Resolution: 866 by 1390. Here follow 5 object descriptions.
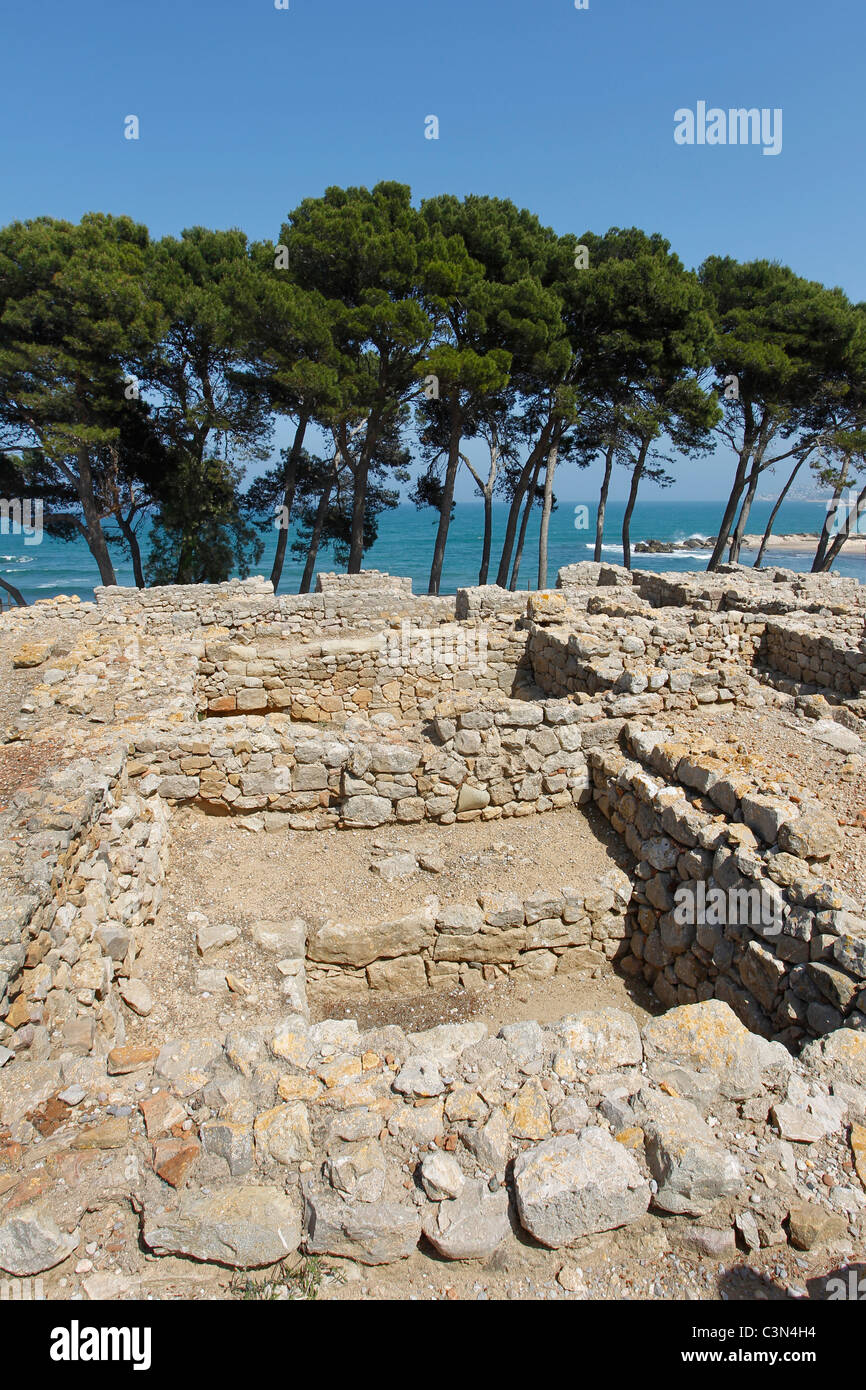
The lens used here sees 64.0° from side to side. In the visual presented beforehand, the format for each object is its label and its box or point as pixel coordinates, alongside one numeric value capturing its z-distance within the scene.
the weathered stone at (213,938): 4.81
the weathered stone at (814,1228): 2.58
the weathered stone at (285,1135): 2.78
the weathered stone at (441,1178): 2.67
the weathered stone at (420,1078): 3.09
